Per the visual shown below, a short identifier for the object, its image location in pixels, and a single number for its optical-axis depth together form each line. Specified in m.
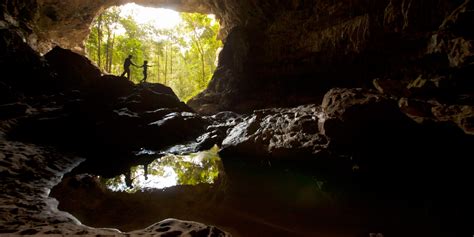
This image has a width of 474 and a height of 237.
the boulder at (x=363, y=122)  6.57
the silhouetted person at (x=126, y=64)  15.54
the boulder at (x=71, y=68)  13.08
